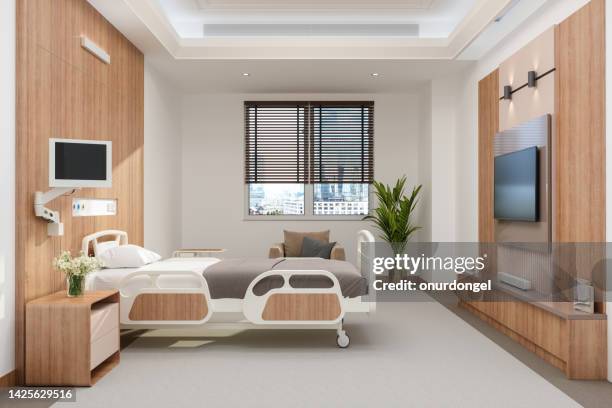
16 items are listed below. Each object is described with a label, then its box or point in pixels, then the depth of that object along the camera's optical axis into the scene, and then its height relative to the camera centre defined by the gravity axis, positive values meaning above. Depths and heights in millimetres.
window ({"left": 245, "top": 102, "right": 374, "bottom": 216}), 7816 +816
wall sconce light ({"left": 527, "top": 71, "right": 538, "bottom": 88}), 4465 +1104
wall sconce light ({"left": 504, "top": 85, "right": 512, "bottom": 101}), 4992 +1106
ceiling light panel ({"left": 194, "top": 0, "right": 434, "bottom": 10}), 5473 +2174
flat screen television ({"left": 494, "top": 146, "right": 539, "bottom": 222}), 4363 +176
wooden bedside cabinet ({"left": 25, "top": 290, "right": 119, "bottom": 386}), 3299 -909
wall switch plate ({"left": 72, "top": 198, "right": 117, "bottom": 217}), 4266 -33
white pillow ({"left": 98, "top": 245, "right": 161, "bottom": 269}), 4383 -464
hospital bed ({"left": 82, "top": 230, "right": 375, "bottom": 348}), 4098 -743
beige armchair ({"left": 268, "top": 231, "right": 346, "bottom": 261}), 6902 -505
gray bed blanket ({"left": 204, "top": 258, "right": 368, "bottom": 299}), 4133 -634
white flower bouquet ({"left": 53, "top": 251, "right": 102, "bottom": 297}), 3490 -452
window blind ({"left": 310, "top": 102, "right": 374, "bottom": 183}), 7836 +940
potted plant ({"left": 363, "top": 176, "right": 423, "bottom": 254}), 7137 -137
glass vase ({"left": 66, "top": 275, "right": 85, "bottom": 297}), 3531 -566
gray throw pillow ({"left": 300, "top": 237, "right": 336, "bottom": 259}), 6555 -573
